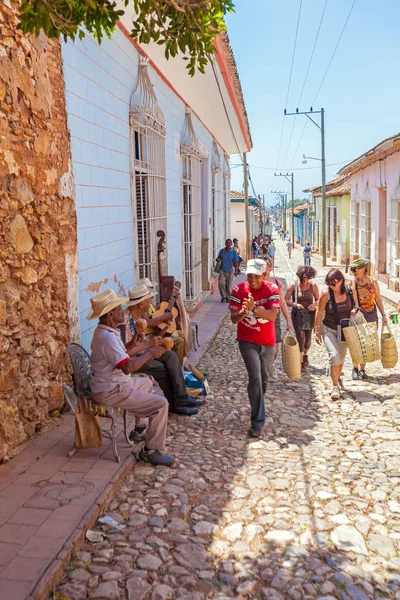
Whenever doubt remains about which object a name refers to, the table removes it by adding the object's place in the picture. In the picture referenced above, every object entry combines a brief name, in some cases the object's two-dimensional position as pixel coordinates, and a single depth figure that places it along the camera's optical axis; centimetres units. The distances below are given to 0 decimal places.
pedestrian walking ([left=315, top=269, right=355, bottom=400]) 618
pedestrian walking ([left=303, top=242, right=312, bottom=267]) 2473
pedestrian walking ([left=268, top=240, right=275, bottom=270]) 2474
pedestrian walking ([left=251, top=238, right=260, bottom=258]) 2730
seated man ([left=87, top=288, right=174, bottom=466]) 406
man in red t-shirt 497
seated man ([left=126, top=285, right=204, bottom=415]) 548
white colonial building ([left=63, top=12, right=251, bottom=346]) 541
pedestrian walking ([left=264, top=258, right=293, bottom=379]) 605
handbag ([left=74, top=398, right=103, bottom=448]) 417
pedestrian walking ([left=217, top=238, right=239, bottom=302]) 1332
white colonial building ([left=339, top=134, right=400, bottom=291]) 1454
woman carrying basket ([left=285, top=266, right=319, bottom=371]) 692
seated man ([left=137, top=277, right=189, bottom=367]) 555
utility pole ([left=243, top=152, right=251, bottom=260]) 2327
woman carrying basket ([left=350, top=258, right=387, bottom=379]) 655
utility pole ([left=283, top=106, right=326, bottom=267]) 2638
